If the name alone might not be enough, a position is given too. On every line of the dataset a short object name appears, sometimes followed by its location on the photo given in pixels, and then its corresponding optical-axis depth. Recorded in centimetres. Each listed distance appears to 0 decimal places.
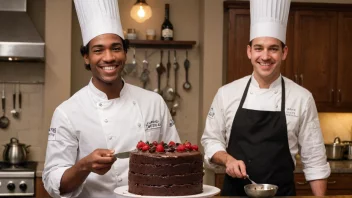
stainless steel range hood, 454
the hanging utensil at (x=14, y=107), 501
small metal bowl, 227
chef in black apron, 282
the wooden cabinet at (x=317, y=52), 486
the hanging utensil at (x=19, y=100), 501
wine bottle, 509
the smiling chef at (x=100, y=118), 225
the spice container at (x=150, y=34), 512
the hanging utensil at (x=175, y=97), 522
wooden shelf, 506
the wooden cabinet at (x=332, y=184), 448
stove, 435
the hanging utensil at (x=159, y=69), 519
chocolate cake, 214
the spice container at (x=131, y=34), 509
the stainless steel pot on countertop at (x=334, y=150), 500
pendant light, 504
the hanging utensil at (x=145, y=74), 516
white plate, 205
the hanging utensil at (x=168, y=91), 520
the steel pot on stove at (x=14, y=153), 466
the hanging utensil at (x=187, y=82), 521
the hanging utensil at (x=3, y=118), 500
